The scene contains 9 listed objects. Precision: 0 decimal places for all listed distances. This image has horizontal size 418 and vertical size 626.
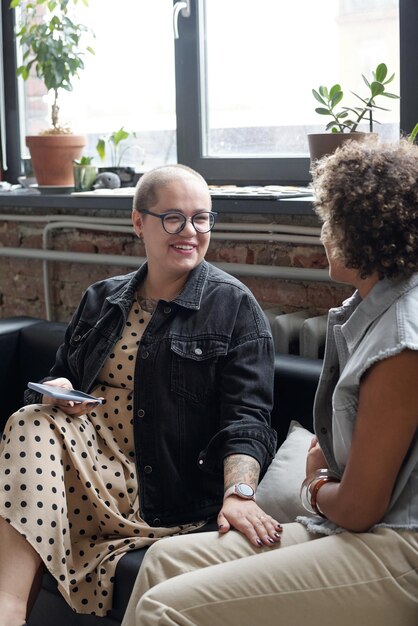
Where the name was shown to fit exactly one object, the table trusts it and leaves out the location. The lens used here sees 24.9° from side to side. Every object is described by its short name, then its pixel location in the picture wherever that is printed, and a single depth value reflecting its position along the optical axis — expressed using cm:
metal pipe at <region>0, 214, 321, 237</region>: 274
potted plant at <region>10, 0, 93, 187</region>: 351
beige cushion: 212
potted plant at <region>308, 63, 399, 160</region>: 258
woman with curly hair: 155
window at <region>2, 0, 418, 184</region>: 281
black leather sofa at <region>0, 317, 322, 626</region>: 209
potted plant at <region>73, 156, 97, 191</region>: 347
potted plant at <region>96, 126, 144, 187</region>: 348
